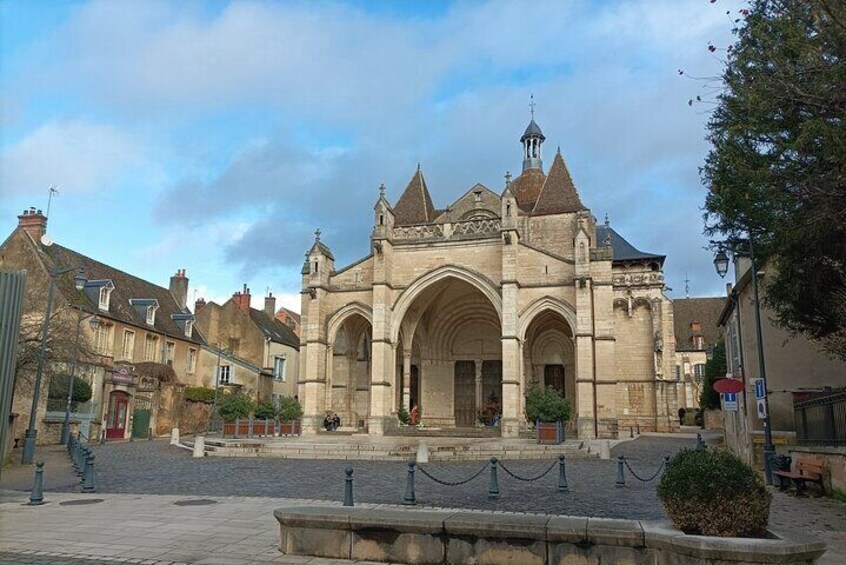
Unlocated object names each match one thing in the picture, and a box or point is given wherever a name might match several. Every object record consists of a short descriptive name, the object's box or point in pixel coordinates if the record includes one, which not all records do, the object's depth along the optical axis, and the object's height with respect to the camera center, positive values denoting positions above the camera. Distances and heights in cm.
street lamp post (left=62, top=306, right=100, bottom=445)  2270 +64
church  2764 +478
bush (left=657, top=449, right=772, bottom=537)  529 -62
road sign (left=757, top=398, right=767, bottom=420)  1359 +30
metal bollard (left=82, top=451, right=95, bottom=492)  1187 -119
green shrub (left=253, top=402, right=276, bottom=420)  2742 +12
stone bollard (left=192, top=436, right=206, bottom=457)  1978 -103
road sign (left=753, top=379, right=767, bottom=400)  1390 +70
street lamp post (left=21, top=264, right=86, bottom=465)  1736 -6
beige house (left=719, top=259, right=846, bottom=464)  1655 +134
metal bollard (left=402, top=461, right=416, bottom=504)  1000 -112
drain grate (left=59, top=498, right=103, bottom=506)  1035 -144
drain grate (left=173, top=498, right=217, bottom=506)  1021 -140
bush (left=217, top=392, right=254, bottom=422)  2606 +21
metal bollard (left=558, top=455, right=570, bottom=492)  1178 -102
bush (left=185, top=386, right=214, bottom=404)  3559 +102
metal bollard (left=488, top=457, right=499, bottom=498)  1067 -110
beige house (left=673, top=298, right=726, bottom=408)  5497 +707
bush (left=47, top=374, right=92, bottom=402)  2586 +90
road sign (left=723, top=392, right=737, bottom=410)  1645 +56
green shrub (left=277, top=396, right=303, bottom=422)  2852 +15
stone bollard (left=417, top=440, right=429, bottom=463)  1708 -96
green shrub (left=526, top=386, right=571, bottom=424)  2266 +39
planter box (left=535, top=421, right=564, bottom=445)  2211 -46
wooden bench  1139 -89
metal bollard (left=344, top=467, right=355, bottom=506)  919 -110
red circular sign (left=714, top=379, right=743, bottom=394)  1570 +86
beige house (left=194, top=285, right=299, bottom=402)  3938 +427
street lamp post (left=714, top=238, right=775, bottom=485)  1320 +150
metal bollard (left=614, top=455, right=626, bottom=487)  1243 -105
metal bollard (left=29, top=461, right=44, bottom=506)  1020 -125
